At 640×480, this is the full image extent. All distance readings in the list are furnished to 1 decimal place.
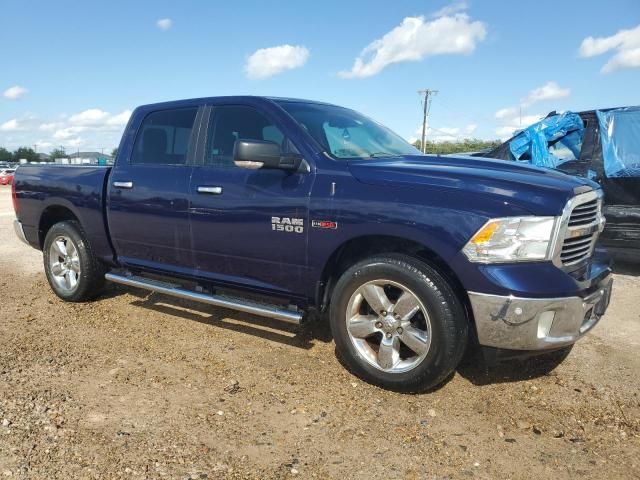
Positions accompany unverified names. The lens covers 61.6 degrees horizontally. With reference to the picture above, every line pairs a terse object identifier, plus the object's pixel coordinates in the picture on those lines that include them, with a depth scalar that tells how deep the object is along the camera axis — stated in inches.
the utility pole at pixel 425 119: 1955.0
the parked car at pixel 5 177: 1475.1
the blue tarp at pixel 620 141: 240.5
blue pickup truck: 119.0
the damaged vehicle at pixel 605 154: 236.6
